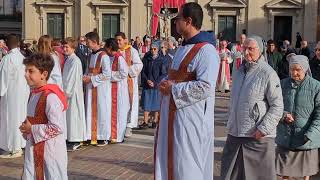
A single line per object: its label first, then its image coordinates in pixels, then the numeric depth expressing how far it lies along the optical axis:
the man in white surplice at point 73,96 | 9.28
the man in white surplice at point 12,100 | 8.77
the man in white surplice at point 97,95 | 9.77
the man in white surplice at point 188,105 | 4.86
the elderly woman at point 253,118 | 5.79
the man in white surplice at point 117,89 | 10.03
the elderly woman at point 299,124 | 6.23
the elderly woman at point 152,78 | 11.75
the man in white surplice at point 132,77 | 10.91
